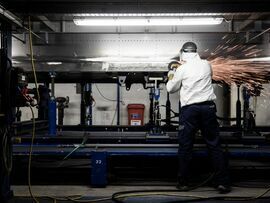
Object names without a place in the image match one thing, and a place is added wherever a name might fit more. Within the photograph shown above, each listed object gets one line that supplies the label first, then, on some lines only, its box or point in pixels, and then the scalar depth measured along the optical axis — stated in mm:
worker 3836
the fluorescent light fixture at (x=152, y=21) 4938
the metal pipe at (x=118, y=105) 7738
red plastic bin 7984
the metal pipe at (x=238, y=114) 5502
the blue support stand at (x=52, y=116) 4699
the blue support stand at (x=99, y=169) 4102
